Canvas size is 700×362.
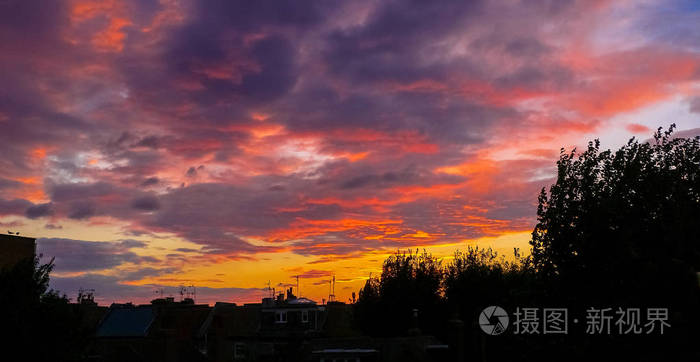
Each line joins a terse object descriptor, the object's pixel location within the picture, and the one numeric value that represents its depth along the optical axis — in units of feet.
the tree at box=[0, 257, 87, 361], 70.64
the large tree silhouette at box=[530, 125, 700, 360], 118.73
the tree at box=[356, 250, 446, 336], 226.58
